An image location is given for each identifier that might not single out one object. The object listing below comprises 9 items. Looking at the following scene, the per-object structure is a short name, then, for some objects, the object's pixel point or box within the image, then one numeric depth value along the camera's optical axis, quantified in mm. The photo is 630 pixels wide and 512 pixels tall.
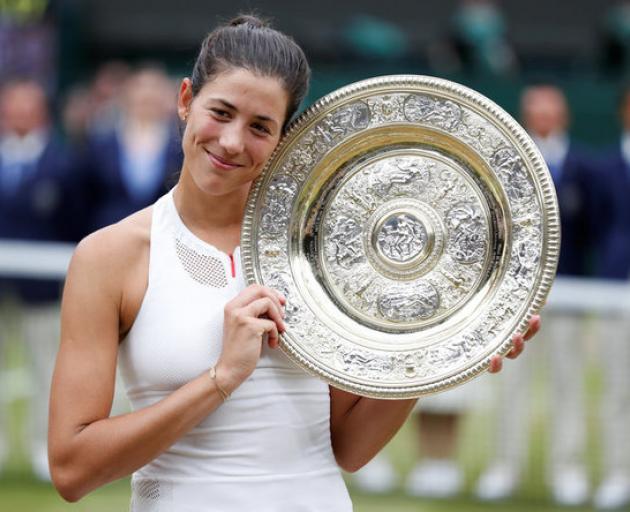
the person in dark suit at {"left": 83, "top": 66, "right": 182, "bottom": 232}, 13516
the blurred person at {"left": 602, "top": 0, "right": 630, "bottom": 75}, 21531
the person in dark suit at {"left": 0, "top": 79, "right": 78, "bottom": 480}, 12586
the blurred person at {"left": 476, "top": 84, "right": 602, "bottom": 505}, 12016
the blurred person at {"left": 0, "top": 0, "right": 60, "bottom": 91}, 24672
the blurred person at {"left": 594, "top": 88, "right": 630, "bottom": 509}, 11852
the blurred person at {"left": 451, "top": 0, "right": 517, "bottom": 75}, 21672
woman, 4531
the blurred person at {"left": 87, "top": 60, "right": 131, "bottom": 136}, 20578
